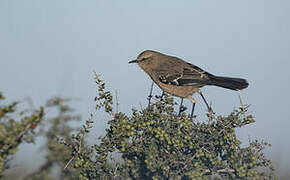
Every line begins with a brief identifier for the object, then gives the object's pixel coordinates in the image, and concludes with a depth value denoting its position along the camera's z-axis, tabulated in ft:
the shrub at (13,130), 20.49
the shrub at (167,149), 32.19
